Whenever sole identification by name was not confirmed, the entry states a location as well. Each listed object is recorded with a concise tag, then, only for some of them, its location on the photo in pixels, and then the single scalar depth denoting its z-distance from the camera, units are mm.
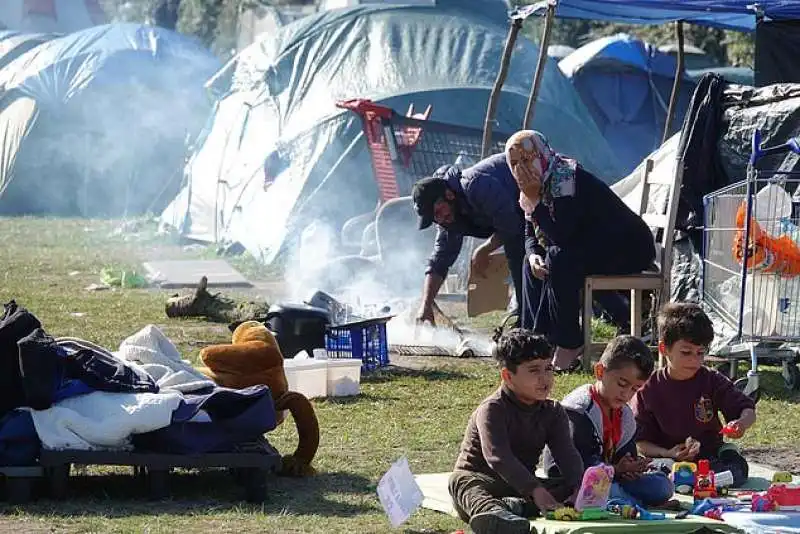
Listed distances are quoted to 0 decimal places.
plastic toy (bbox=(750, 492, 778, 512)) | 10817
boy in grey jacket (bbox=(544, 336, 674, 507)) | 10973
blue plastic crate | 17375
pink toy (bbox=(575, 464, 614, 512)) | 10319
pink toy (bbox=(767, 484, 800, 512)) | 10902
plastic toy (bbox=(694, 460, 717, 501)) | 11315
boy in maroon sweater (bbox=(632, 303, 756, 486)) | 11899
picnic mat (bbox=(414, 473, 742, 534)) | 10063
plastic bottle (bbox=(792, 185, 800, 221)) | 16864
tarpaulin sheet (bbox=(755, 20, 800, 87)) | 22872
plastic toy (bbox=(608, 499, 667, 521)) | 10539
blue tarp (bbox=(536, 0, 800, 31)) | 21662
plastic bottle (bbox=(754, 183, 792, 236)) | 16695
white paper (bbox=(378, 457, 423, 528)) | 10269
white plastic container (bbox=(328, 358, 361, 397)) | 16111
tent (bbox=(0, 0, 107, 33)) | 67976
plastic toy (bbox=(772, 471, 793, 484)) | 11763
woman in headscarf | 17449
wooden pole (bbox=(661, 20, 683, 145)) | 26857
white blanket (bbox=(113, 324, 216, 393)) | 11977
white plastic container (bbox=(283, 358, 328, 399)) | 15727
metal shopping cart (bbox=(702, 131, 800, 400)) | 16311
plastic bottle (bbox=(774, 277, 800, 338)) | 16339
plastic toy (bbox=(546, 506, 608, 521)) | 10276
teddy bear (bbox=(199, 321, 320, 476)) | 12567
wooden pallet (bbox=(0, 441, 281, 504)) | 11102
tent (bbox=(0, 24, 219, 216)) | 47025
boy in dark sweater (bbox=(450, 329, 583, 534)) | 10411
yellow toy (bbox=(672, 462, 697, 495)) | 11521
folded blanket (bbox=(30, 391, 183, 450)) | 11151
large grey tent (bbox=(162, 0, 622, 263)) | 31056
